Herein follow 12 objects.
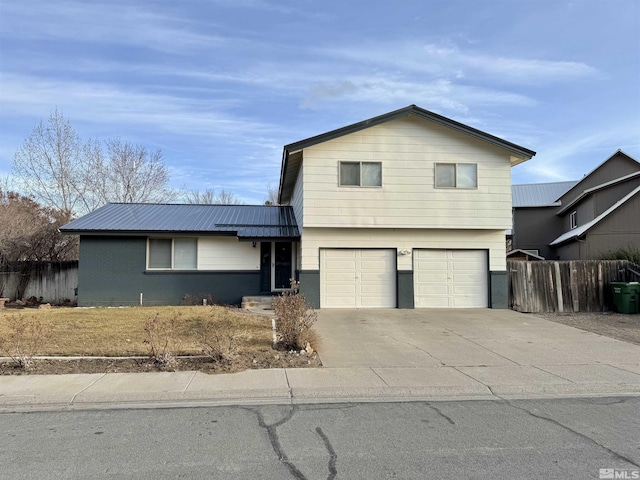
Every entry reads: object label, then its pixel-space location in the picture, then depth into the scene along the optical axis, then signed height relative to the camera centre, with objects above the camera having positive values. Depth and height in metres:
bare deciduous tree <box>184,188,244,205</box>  46.09 +7.74
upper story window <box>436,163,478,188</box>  15.48 +3.38
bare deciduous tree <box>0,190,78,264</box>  18.66 +1.59
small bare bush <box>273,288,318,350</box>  8.41 -1.03
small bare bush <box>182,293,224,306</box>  15.98 -1.09
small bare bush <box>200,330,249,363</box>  7.48 -1.38
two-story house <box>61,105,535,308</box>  15.09 +1.40
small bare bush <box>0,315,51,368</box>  7.22 -1.39
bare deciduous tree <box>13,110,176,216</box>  27.64 +6.06
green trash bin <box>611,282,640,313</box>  14.48 -0.93
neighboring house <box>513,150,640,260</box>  23.06 +3.30
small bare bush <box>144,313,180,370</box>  7.31 -1.42
